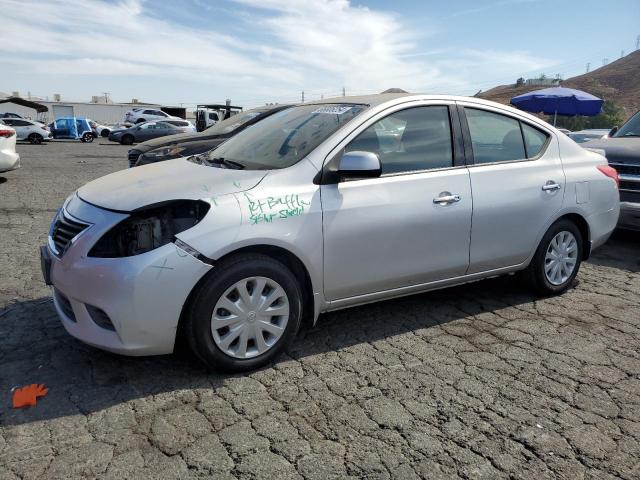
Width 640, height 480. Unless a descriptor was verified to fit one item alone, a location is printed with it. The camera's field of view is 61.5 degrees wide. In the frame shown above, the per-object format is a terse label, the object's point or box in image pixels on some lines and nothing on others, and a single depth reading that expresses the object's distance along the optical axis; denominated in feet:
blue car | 108.68
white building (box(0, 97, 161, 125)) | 192.13
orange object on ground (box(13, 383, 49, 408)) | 9.42
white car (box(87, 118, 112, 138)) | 122.47
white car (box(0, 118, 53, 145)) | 94.99
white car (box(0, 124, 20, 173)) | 33.78
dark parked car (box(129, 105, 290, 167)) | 27.14
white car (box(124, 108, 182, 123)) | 132.05
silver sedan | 9.71
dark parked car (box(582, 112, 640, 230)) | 20.53
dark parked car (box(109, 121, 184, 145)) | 98.27
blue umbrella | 52.80
